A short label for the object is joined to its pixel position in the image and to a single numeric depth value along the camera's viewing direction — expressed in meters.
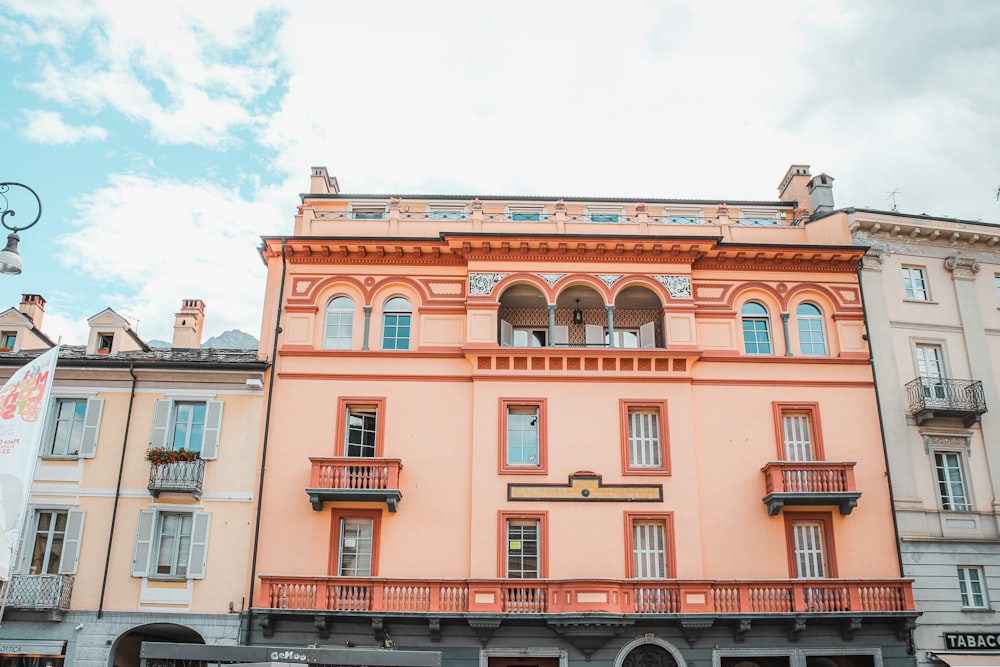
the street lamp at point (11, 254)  16.80
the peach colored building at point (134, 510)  25.39
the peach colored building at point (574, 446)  25.02
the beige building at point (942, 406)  26.17
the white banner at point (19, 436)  17.89
